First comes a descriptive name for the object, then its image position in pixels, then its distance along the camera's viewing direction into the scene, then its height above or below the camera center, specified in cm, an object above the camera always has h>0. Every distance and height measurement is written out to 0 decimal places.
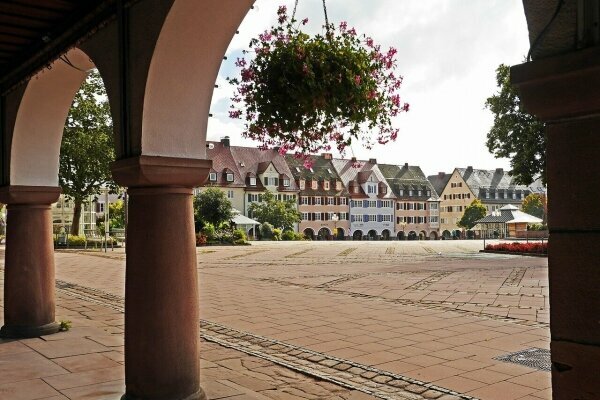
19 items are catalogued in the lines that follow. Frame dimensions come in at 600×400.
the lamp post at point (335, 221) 6698 -77
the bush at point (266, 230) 5206 -133
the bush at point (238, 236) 3644 -128
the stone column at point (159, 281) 378 -42
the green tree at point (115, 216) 7131 +2
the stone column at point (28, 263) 631 -49
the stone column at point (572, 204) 157 +2
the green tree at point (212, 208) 3944 +49
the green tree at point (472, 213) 7950 +3
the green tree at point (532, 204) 7989 +121
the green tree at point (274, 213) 5703 +18
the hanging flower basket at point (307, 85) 381 +84
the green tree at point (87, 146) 2761 +333
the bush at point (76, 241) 3014 -125
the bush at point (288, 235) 5360 -184
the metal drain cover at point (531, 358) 520 -133
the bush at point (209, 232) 3578 -102
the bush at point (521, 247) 2316 -142
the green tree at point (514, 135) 2209 +298
